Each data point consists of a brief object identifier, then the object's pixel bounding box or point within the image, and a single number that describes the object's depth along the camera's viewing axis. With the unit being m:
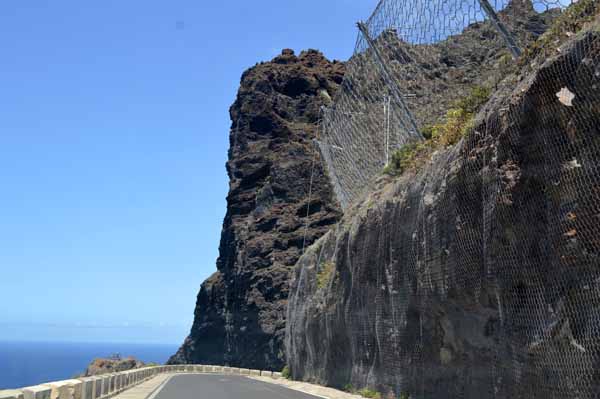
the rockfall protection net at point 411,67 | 15.96
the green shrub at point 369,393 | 18.48
